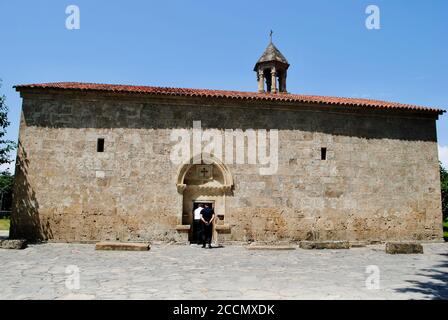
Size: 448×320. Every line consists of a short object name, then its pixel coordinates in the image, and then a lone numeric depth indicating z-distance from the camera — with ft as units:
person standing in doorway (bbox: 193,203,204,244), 40.22
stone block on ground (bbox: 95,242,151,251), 34.06
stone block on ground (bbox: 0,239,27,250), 33.35
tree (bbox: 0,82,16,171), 44.39
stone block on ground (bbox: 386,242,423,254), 34.22
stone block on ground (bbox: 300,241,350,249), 37.88
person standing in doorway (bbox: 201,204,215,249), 37.76
